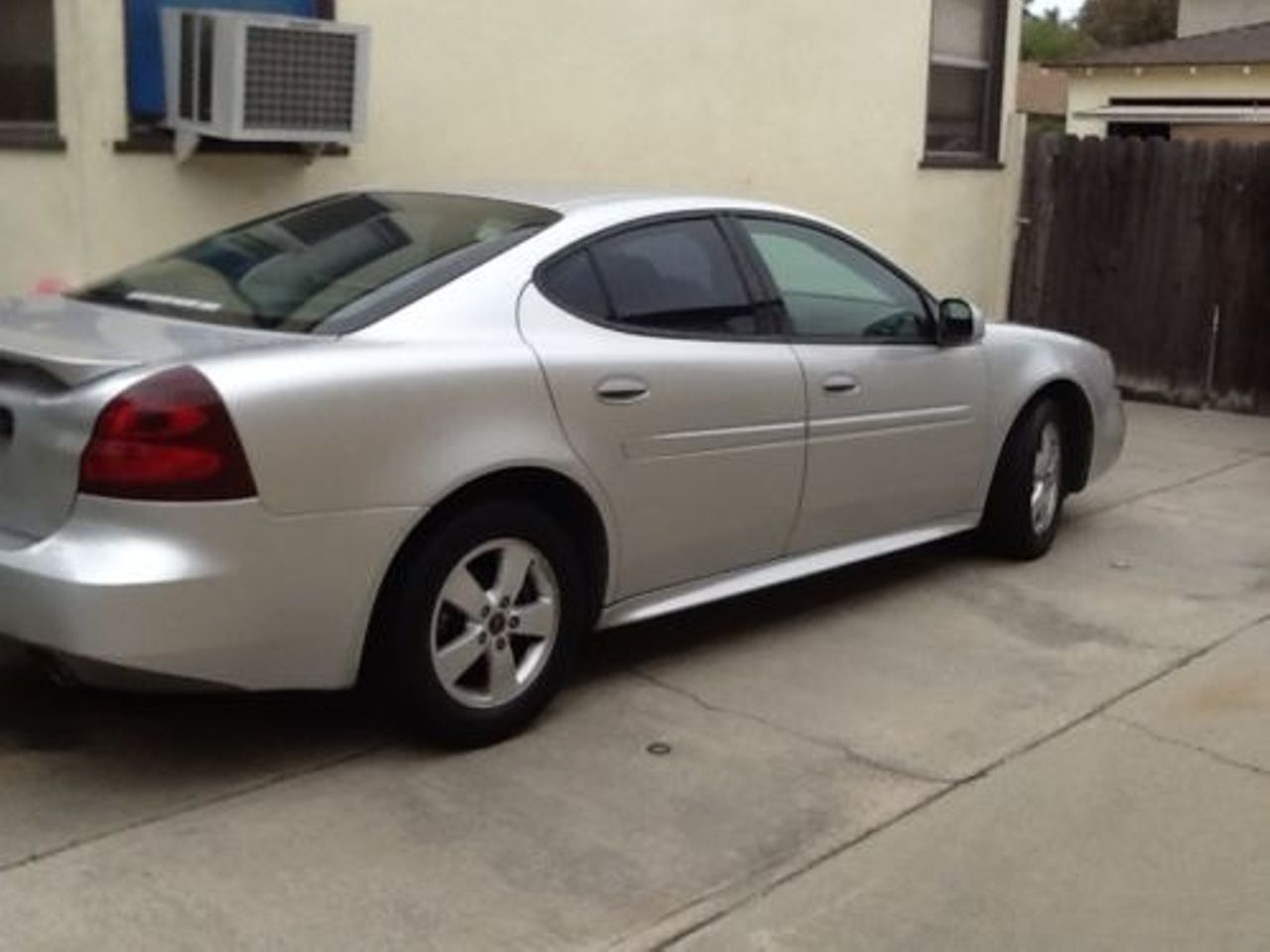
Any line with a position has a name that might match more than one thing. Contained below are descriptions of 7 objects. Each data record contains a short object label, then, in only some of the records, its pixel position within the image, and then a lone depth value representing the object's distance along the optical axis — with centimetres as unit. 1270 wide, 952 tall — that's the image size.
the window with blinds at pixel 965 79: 1085
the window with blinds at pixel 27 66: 614
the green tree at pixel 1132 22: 5381
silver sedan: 378
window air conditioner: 623
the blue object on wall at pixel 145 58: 635
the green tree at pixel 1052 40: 5250
